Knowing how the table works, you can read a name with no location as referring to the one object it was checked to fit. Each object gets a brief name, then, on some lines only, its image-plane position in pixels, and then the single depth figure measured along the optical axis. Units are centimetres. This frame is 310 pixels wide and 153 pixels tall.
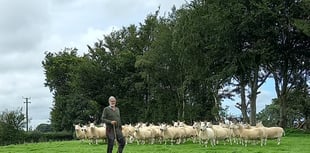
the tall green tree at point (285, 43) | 4500
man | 1852
